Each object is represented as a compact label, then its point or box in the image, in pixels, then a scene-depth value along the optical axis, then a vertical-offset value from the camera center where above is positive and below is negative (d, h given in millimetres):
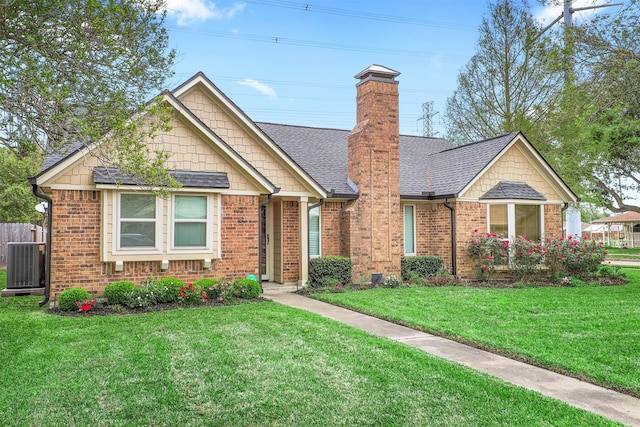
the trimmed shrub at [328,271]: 12984 -1018
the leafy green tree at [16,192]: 26969 +2453
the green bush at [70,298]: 9102 -1202
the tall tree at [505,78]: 21516 +7145
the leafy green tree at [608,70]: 7906 +2790
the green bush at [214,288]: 10445 -1164
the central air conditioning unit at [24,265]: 11820 -733
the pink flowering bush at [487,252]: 14195 -545
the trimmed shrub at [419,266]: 14258 -961
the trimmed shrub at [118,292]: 9570 -1144
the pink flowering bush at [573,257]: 14102 -699
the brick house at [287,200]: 10227 +899
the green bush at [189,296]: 9945 -1261
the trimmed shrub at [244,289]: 10625 -1206
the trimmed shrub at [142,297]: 9531 -1239
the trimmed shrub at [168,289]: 9875 -1109
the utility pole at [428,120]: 32062 +7542
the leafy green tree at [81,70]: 5152 +1861
